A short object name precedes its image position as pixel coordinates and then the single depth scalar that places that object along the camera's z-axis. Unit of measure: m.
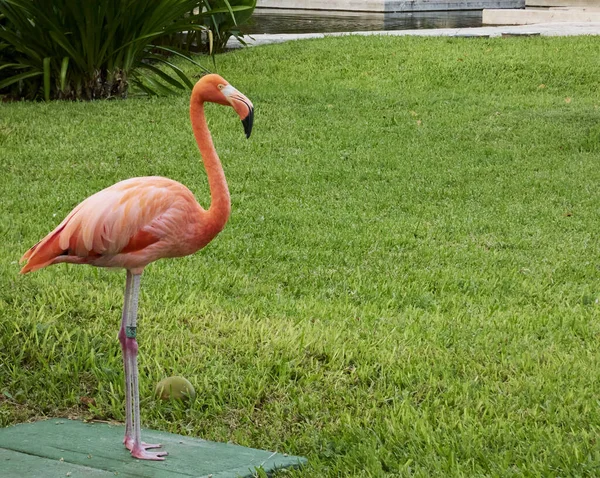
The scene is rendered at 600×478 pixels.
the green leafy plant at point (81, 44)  10.41
